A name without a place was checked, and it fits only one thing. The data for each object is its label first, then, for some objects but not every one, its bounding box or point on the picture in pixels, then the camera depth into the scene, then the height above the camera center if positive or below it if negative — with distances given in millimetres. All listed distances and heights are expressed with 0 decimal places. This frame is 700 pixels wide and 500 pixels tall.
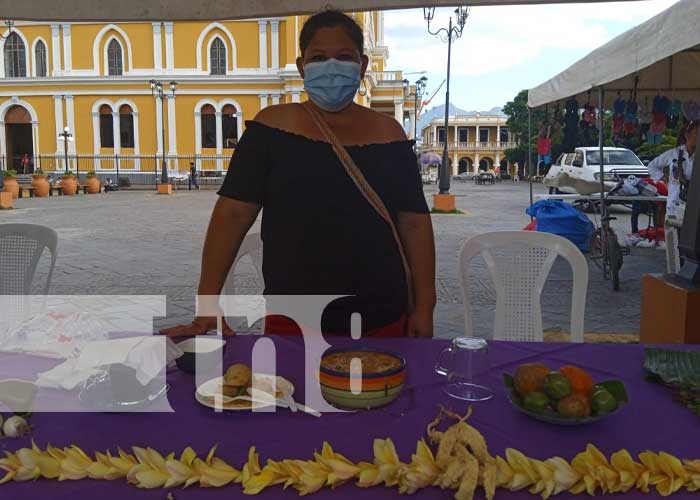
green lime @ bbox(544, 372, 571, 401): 1385 -477
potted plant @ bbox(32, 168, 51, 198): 22406 -185
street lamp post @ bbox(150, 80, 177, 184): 32344 +4999
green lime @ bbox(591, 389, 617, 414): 1371 -507
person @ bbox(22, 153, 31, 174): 35506 +1029
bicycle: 6379 -805
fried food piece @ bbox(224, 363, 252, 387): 1477 -484
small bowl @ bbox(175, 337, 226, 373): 1698 -492
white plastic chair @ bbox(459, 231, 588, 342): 2857 -431
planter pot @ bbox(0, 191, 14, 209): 16562 -523
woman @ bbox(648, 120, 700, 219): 5898 +121
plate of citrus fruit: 1355 -500
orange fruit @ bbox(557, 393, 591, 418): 1349 -508
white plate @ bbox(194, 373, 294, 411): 1440 -526
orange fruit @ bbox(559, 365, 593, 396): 1408 -477
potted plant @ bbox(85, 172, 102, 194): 26109 -131
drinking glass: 1579 -518
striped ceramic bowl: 1432 -491
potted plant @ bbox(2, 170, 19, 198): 19859 -67
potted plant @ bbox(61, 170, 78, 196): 24594 -164
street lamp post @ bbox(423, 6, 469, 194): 14659 +2353
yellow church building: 35344 +5431
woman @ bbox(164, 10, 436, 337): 1988 -79
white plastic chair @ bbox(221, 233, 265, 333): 2984 -348
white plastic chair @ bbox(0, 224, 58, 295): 3012 -370
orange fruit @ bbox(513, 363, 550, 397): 1440 -480
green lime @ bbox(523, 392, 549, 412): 1381 -509
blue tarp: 8703 -628
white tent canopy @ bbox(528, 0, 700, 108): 4219 +1140
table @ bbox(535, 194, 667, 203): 7766 -227
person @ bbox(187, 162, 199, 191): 29831 +98
